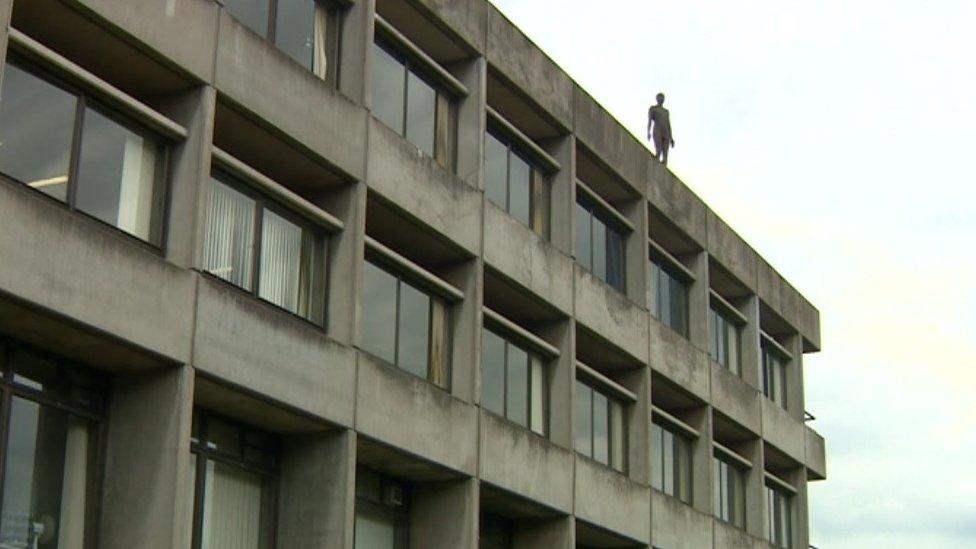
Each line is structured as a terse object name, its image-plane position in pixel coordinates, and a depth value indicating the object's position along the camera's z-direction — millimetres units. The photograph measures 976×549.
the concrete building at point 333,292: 22188
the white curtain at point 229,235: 25156
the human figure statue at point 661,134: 43031
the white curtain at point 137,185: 23328
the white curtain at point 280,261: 26516
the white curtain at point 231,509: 24891
